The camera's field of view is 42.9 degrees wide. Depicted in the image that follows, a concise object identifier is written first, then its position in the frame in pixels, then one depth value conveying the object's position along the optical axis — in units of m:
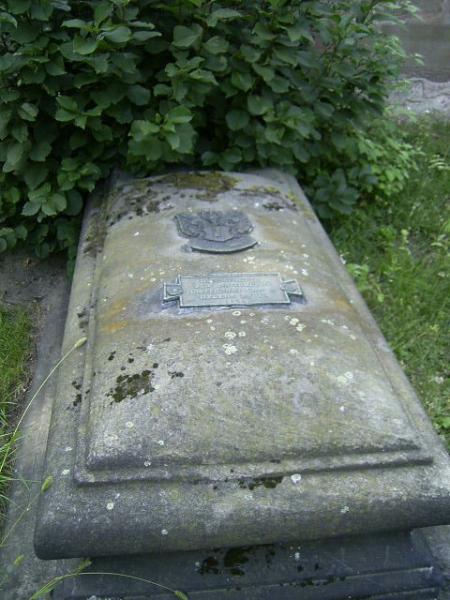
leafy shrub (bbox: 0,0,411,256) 2.44
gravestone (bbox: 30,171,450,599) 1.40
